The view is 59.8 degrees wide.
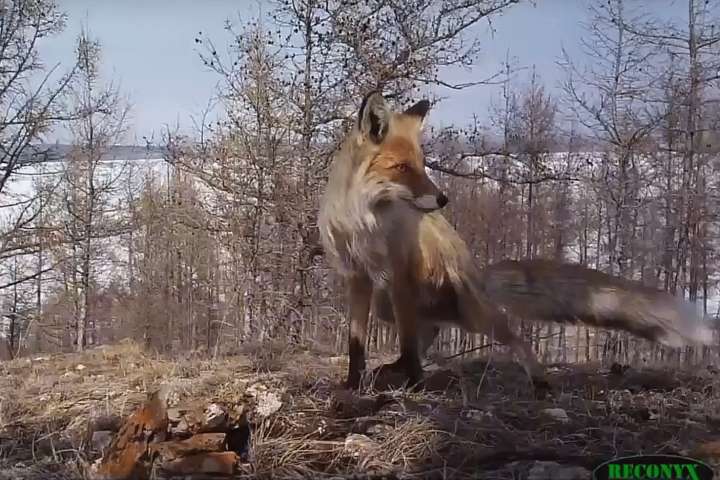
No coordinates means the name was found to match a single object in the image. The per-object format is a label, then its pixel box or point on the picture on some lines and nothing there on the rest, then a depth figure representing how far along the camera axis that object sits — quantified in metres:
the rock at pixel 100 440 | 2.28
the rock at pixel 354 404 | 2.76
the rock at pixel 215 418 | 2.29
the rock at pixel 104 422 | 2.55
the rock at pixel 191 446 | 2.11
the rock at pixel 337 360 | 4.49
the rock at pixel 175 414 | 2.33
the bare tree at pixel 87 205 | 14.14
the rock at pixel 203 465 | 2.03
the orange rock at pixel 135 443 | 1.96
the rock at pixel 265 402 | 2.56
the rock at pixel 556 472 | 1.93
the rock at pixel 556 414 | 2.73
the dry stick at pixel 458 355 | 3.72
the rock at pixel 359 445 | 2.25
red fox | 3.45
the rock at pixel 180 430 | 2.28
